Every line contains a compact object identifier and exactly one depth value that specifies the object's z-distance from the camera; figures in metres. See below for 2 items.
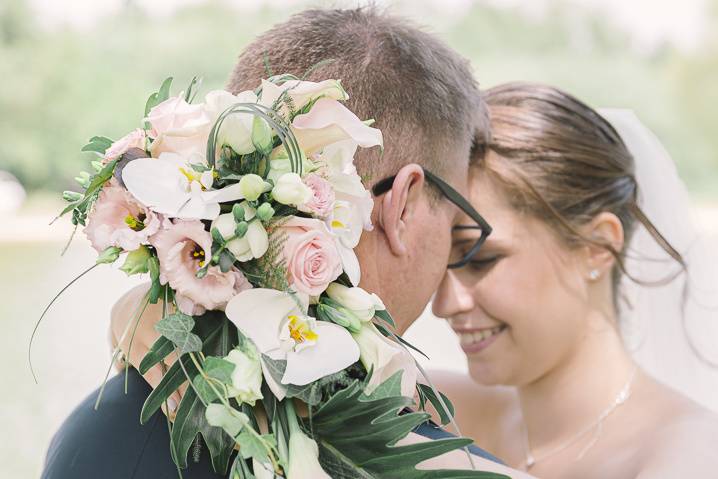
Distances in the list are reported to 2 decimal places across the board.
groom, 1.51
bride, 2.40
